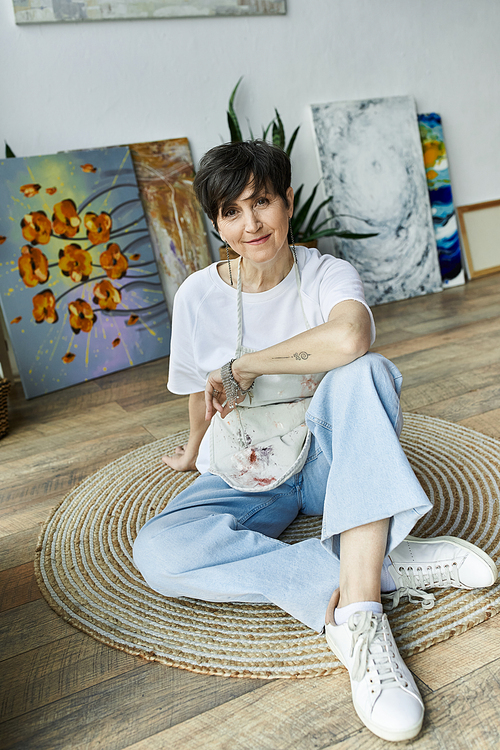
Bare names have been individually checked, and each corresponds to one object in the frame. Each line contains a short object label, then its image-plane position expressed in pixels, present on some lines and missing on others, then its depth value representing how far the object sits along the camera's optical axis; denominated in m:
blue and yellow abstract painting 3.95
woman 1.02
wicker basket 2.35
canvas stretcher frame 4.12
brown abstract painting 3.17
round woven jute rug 1.09
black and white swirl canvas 3.66
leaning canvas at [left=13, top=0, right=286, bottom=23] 2.82
